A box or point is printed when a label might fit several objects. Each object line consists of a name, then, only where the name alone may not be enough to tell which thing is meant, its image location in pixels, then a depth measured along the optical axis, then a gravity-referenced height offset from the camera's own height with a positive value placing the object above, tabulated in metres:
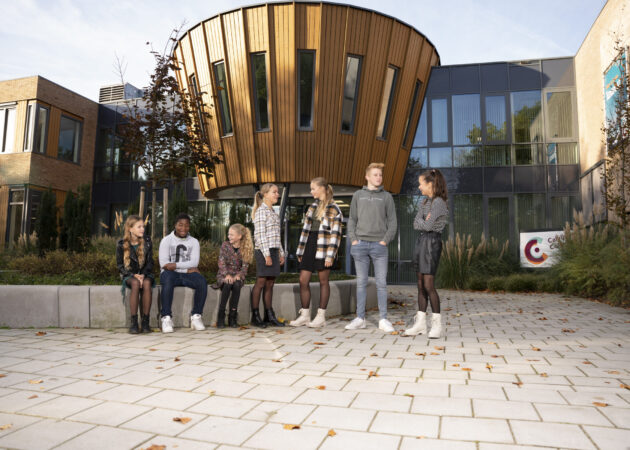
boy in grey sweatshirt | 5.61 +0.39
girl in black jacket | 5.45 -0.03
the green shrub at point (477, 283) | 12.04 -0.42
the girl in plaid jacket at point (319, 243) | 5.85 +0.27
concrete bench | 5.80 -0.56
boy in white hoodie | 5.59 -0.09
